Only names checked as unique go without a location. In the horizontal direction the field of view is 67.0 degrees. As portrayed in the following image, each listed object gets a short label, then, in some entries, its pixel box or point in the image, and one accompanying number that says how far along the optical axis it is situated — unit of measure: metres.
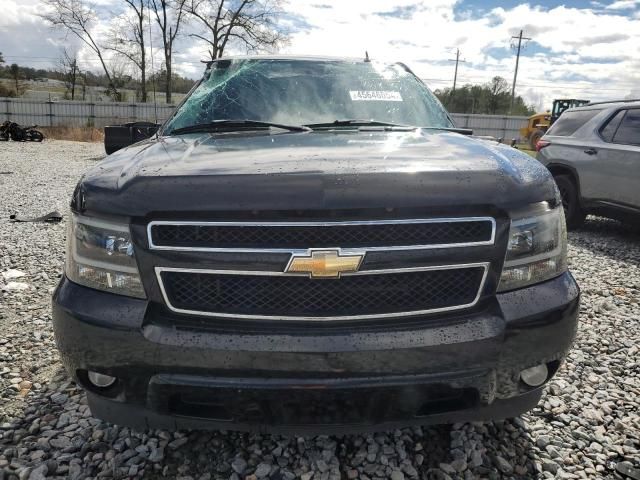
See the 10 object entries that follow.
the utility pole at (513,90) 47.91
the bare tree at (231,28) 35.94
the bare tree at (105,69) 38.18
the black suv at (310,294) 1.62
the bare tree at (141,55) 37.69
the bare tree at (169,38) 36.86
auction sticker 2.98
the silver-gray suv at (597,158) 6.00
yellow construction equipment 27.20
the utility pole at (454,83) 51.59
